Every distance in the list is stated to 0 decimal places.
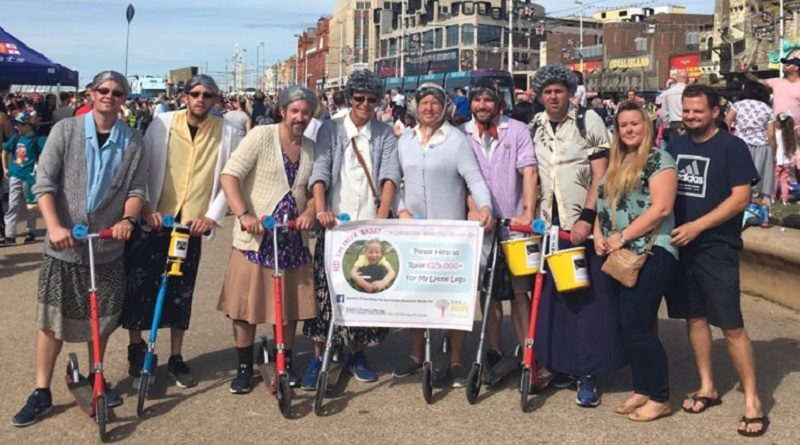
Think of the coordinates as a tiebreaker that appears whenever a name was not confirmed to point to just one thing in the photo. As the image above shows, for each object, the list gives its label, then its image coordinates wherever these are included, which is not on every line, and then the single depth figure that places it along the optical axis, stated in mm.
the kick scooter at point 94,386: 4336
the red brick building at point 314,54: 166375
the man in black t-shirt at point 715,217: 4477
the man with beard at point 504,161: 5207
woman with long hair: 4488
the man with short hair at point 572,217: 5031
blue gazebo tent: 15344
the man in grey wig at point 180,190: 5109
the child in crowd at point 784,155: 9691
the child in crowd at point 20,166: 10742
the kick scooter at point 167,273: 4715
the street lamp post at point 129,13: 17203
